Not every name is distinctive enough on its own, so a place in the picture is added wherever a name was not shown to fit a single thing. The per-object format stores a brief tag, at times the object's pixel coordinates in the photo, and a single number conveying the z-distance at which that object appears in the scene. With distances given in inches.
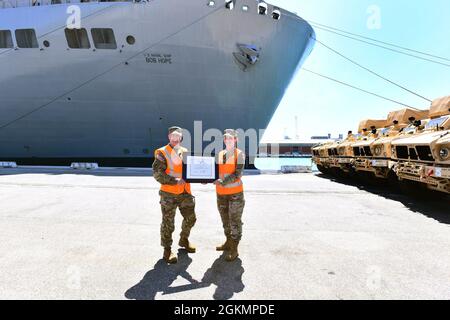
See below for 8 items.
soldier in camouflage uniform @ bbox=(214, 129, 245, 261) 135.0
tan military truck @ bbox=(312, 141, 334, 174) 514.7
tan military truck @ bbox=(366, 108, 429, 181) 315.0
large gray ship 526.9
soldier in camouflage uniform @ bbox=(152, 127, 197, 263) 131.0
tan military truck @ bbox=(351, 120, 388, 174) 356.5
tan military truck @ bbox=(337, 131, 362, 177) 402.9
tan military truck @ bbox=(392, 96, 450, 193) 214.4
